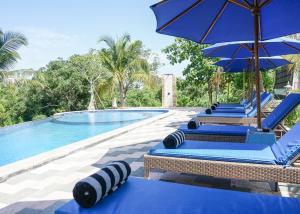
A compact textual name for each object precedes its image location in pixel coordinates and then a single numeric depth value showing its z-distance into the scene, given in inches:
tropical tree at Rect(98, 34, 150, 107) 528.0
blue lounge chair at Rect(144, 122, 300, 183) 90.1
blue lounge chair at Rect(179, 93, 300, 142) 136.6
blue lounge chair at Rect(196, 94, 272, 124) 192.2
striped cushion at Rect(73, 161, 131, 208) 65.7
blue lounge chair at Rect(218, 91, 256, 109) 264.8
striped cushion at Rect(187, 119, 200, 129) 151.0
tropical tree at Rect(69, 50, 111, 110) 556.4
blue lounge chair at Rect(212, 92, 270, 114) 226.5
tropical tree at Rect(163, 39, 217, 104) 392.2
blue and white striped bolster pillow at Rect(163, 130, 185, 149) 110.1
